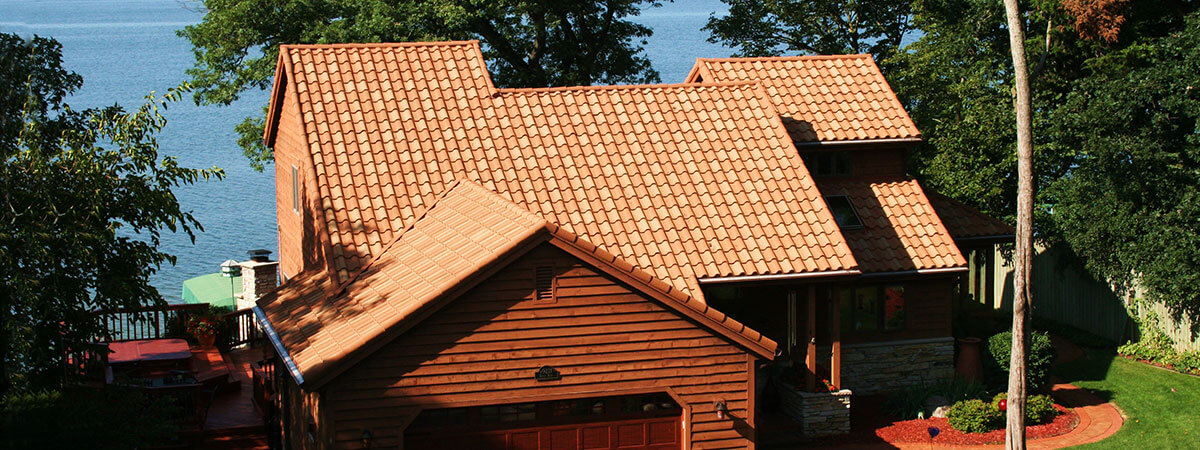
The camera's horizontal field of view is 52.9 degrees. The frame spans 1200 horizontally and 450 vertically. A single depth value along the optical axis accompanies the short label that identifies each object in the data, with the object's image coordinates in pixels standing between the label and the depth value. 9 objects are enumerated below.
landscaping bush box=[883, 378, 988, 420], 22.16
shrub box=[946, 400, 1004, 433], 21.14
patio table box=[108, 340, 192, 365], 21.27
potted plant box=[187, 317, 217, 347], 25.31
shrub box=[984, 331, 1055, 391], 22.89
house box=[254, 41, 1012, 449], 16.02
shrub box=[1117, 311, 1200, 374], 25.62
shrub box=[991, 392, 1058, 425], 21.75
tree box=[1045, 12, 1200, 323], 24.98
